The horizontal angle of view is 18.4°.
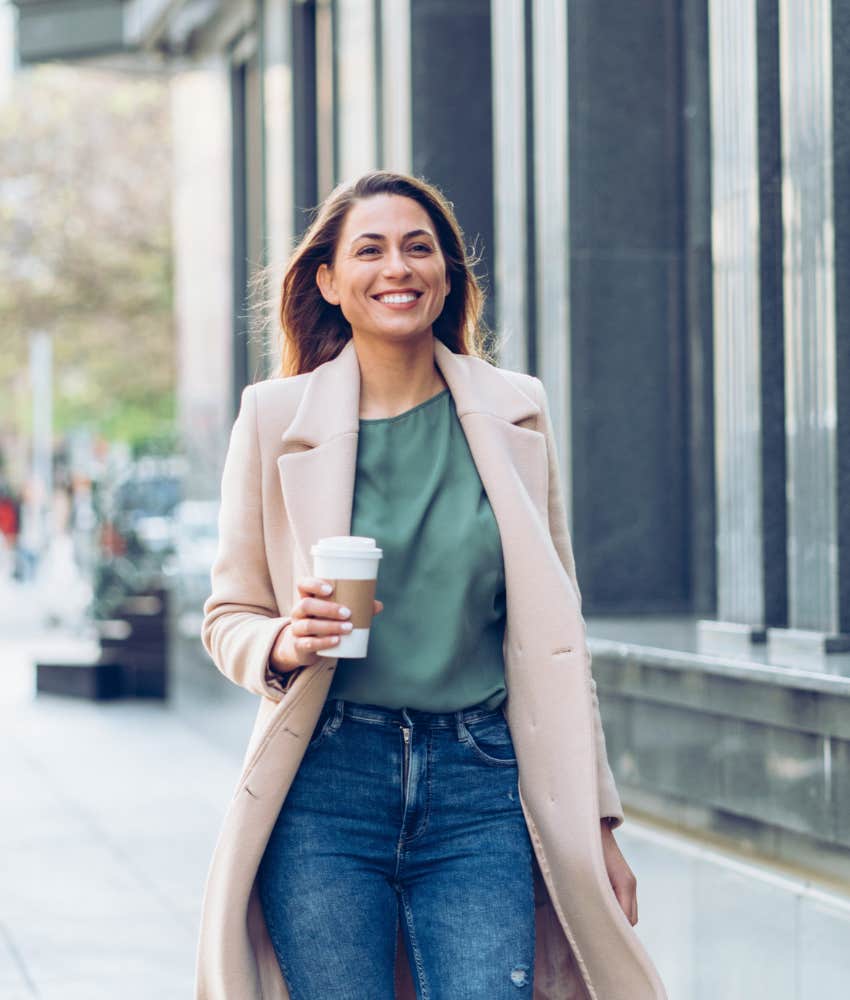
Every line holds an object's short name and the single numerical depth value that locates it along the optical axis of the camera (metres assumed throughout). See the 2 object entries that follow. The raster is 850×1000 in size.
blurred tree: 37.11
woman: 4.13
